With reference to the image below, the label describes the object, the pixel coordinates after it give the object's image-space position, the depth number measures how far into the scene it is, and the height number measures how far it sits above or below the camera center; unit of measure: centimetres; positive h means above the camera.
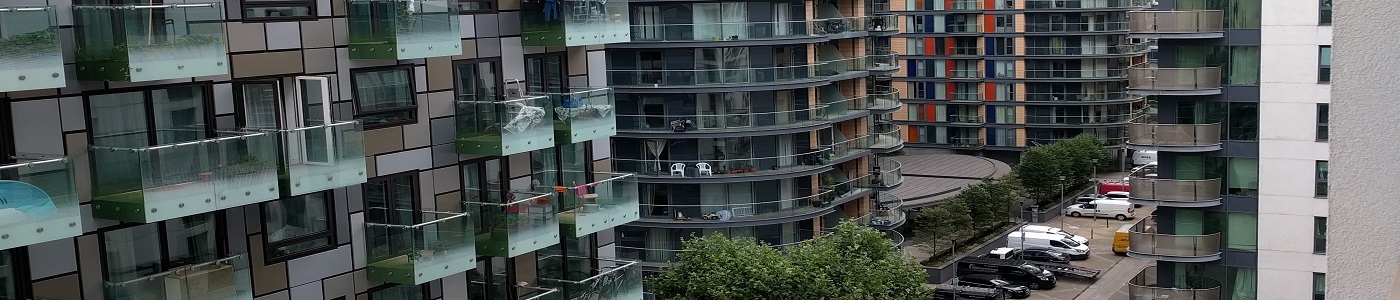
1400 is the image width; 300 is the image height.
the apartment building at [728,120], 5569 -345
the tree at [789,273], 3984 -693
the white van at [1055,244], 7206 -1124
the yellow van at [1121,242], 7338 -1147
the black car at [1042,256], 7044 -1155
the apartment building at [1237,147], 4094 -400
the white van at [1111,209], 8338 -1111
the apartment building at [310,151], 2048 -163
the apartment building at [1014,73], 9262 -347
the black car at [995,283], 6262 -1142
